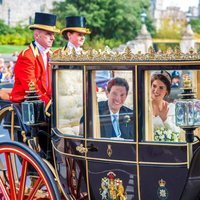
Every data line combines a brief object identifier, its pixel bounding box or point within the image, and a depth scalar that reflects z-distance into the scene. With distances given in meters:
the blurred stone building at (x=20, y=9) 102.44
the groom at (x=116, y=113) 8.12
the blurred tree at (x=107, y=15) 85.21
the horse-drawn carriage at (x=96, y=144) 7.75
